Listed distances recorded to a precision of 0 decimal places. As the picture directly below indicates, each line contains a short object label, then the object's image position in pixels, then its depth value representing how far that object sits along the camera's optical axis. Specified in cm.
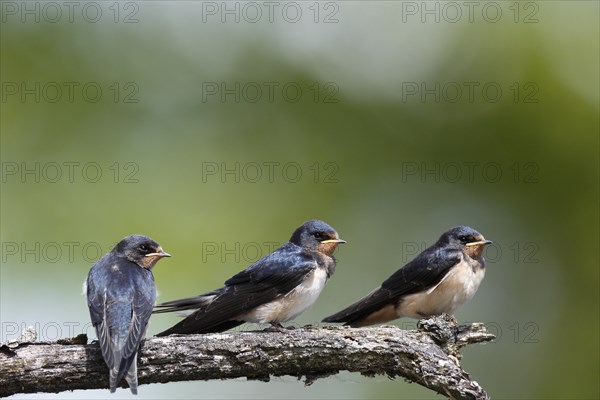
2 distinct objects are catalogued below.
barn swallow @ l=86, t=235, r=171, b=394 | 909
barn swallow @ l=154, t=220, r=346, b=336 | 1097
